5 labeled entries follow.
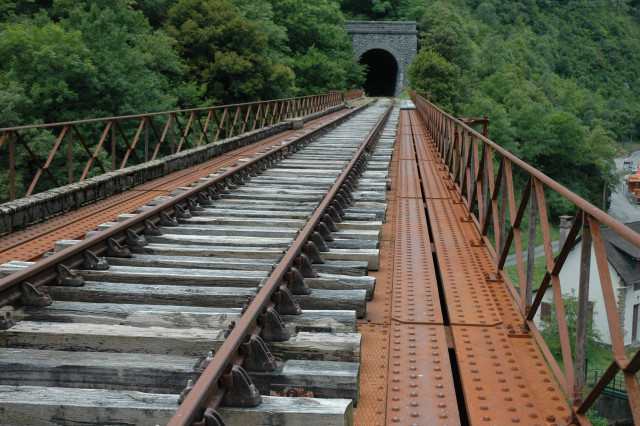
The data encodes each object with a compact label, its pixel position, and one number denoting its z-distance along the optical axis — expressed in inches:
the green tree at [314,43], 2047.2
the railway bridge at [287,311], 116.3
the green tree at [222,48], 1358.3
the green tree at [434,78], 2000.5
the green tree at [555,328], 1058.3
